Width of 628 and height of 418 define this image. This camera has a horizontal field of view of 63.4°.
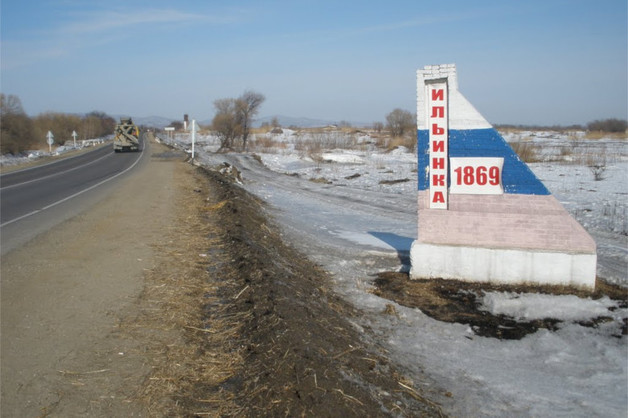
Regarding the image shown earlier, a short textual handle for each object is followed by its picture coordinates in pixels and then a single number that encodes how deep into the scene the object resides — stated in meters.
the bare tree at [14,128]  49.07
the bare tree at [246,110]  51.03
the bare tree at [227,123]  49.97
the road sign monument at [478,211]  7.13
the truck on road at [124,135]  49.22
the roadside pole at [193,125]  29.33
